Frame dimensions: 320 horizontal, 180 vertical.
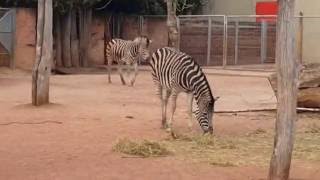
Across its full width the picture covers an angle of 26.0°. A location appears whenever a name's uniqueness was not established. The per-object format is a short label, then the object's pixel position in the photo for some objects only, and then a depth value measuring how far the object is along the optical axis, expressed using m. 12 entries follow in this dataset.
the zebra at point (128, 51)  22.48
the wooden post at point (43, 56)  14.95
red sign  32.12
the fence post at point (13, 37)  26.42
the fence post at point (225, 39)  27.23
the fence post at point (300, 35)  23.74
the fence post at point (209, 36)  28.94
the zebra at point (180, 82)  11.67
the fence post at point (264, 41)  28.97
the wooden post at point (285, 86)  7.43
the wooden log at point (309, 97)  14.44
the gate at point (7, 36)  26.28
